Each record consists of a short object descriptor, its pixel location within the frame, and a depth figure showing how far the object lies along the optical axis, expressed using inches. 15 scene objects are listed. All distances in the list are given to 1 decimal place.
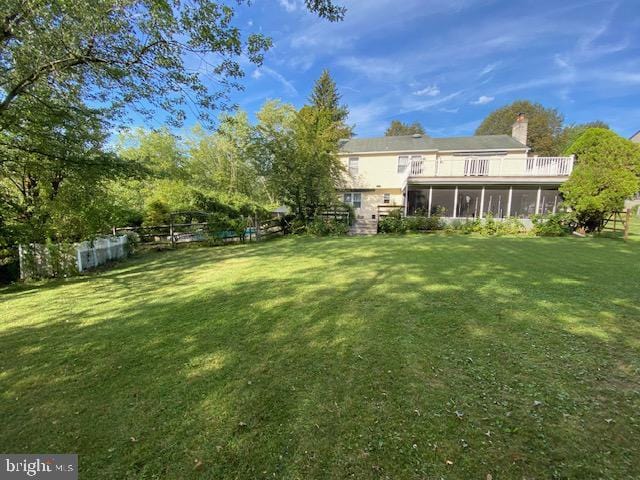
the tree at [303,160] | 606.9
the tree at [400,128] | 1830.7
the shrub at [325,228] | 608.7
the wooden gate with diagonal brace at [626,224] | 450.0
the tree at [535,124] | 1483.8
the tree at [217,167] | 1129.4
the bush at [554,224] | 526.9
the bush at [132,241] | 451.5
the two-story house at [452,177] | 604.1
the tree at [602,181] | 470.9
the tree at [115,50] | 182.7
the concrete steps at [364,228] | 648.4
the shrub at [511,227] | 561.6
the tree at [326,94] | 1195.3
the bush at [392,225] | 606.2
